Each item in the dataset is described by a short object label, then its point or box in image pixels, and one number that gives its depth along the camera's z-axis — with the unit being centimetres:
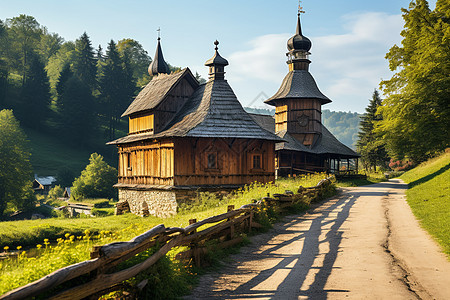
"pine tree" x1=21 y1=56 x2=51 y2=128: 7388
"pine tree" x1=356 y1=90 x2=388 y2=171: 5741
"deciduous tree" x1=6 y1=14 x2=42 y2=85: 9206
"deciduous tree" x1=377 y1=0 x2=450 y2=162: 2217
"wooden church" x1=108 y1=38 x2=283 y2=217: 2380
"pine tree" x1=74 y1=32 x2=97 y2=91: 8638
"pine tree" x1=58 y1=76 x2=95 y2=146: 7300
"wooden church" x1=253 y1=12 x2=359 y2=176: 3703
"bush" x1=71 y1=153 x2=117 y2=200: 4903
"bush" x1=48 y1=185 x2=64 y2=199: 5534
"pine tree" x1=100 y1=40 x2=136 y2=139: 7912
